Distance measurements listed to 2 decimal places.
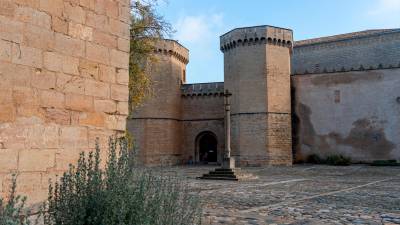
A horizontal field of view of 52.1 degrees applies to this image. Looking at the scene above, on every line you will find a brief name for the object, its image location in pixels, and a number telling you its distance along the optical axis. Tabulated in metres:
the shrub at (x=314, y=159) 25.26
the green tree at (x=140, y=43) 13.32
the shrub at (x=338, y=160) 23.92
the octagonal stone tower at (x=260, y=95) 24.11
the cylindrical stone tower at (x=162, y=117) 26.27
